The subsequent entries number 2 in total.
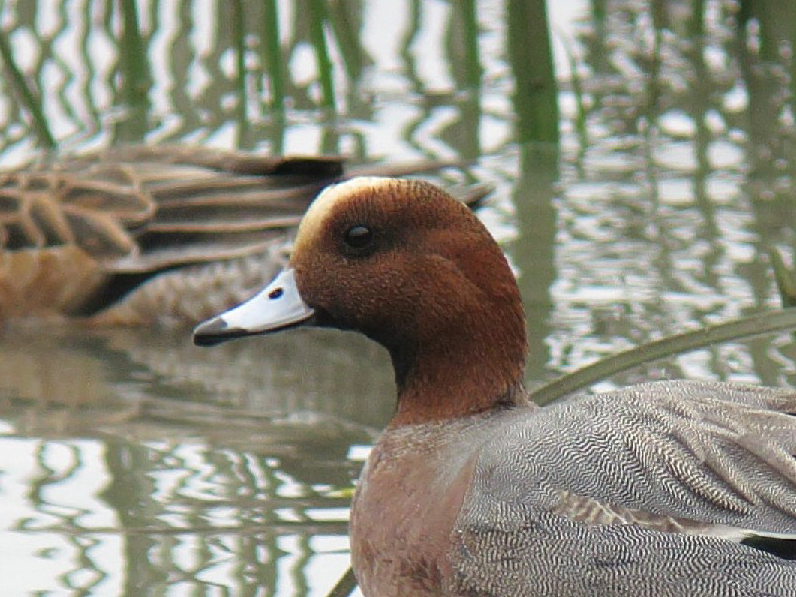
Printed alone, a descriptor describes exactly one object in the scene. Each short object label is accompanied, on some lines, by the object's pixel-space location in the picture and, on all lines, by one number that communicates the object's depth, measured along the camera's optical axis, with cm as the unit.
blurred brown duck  1139
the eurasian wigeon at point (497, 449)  615
